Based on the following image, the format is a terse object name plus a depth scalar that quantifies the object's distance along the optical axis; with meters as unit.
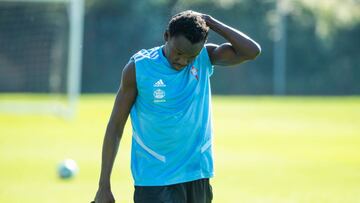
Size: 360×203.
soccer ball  25.73
